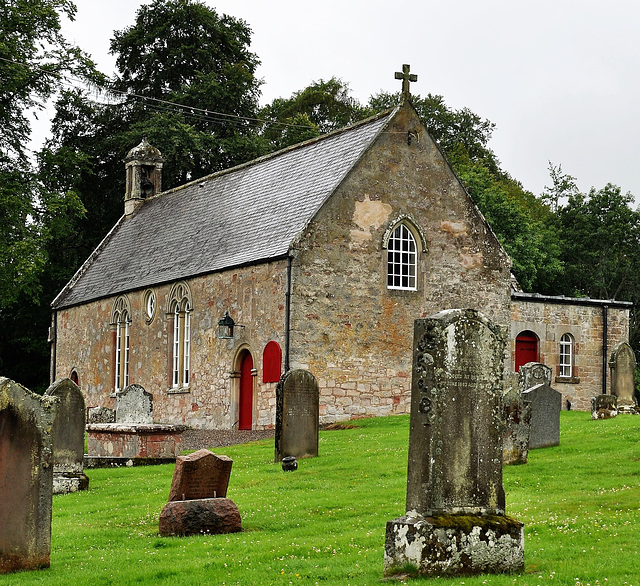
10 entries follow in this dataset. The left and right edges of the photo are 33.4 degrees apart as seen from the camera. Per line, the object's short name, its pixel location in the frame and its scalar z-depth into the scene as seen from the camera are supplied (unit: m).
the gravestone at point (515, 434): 18.48
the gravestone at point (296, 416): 20.81
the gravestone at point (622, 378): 29.14
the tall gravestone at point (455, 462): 10.12
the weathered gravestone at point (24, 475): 10.73
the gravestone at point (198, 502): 13.17
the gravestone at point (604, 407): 25.98
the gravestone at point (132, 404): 25.62
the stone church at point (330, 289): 30.59
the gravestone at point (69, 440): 18.00
